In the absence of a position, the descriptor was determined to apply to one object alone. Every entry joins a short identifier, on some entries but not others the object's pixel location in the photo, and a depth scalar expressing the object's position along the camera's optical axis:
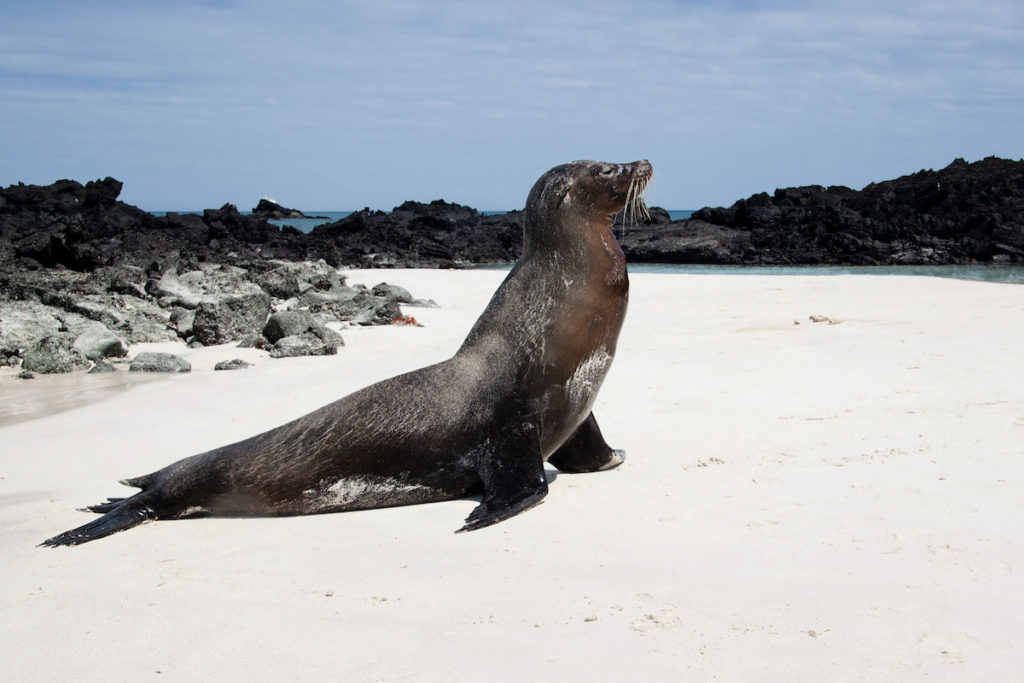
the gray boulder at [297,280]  17.64
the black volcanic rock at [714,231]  33.59
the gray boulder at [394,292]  16.49
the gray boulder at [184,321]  12.92
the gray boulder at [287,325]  11.20
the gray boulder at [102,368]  10.15
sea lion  4.54
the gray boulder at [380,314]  13.60
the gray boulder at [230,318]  12.18
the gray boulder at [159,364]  9.95
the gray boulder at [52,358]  10.23
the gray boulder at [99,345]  10.94
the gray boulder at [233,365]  9.96
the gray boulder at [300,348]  10.69
